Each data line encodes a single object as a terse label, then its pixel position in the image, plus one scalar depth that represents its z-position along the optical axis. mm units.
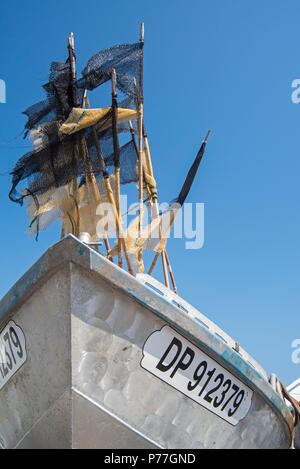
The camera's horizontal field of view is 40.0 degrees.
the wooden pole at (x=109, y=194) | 9119
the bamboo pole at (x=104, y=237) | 10352
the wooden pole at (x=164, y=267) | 10053
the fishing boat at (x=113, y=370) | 4457
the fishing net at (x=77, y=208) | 10180
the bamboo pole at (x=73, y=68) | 10188
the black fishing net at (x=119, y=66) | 10617
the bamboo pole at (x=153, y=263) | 10719
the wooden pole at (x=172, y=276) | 11419
